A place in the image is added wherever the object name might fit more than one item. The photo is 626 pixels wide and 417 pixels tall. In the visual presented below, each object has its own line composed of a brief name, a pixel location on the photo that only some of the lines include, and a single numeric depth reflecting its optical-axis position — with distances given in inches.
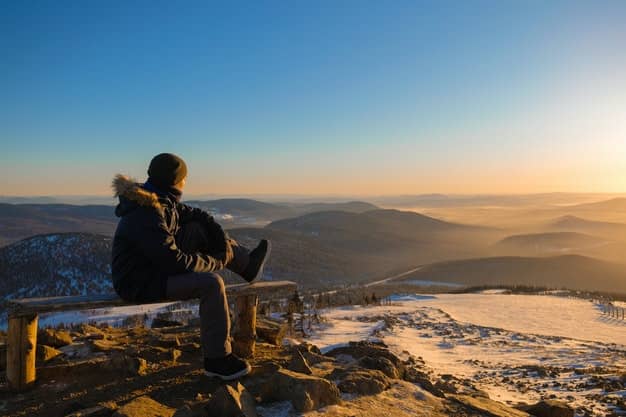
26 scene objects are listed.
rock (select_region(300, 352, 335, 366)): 239.9
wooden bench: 175.5
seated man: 165.9
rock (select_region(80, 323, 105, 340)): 264.7
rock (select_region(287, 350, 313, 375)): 194.5
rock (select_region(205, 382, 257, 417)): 142.9
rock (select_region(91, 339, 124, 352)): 222.7
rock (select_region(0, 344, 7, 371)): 202.4
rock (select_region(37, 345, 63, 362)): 198.5
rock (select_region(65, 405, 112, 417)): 144.5
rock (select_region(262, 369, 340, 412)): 163.2
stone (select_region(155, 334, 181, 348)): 243.9
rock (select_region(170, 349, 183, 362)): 220.1
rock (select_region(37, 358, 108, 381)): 187.9
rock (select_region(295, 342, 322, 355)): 273.1
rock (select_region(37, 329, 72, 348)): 229.9
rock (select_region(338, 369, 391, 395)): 185.7
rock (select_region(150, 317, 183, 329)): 355.5
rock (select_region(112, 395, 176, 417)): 144.1
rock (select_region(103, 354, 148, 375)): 196.4
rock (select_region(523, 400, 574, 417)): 215.9
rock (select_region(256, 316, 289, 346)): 280.8
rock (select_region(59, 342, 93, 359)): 210.2
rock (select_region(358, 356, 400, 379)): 222.8
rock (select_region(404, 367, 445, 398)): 205.8
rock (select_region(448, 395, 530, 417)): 189.3
